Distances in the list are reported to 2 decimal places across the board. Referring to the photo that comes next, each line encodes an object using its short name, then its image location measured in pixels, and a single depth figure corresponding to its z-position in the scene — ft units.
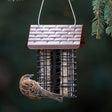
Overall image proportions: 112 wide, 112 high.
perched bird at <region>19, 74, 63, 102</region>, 25.11
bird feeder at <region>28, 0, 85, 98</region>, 25.66
